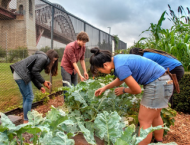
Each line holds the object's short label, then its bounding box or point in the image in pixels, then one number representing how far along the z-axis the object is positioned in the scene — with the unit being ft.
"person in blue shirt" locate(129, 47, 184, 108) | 7.68
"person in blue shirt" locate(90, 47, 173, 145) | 5.31
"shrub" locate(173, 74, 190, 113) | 12.23
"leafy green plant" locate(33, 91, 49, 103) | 13.07
